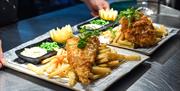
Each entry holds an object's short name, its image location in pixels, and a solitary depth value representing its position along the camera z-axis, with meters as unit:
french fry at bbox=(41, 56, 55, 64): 0.94
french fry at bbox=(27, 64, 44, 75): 0.88
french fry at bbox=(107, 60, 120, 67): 0.90
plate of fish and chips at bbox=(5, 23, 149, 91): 0.83
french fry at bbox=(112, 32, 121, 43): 1.10
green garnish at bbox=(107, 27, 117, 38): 1.12
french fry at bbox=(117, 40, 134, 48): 1.07
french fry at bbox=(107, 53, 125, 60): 0.91
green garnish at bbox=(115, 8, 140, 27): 1.08
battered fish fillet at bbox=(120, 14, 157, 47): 1.06
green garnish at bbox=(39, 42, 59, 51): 1.02
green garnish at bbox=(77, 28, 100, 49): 0.88
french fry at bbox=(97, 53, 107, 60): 0.88
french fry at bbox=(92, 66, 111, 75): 0.85
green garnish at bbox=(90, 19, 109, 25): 1.32
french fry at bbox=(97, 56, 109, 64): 0.87
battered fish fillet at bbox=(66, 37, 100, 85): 0.82
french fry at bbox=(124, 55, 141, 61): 0.96
